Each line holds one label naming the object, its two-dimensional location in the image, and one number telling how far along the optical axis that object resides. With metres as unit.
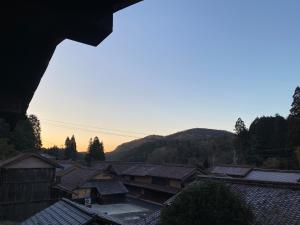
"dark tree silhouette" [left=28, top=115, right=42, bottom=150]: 53.14
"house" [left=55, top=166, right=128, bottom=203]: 25.71
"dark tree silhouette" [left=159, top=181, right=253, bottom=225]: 7.94
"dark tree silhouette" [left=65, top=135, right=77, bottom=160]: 59.01
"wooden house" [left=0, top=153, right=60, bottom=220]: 17.72
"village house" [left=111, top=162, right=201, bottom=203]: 26.22
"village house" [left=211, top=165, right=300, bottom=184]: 21.93
